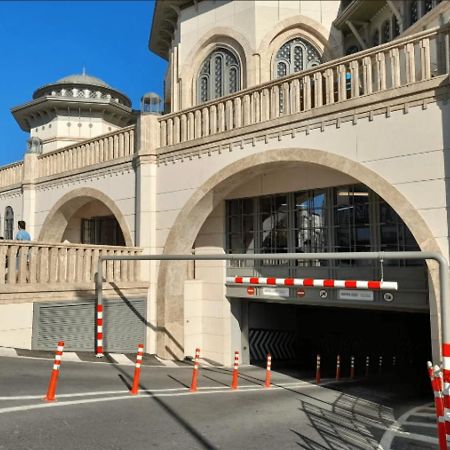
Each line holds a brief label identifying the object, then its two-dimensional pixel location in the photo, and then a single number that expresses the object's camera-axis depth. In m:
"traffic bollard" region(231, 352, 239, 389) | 9.35
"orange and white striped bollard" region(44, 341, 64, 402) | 6.47
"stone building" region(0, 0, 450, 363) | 9.37
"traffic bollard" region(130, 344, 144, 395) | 7.53
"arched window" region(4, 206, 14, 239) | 19.87
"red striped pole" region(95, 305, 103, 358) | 11.45
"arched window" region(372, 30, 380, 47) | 15.54
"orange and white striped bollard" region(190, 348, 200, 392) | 8.46
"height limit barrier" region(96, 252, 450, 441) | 5.29
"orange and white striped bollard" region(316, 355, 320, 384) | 12.61
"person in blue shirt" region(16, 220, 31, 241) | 12.49
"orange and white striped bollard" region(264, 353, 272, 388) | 10.52
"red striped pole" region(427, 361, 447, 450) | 5.11
